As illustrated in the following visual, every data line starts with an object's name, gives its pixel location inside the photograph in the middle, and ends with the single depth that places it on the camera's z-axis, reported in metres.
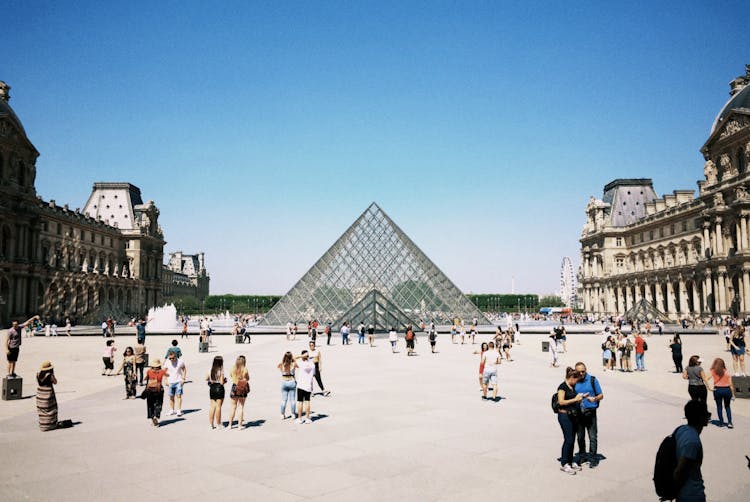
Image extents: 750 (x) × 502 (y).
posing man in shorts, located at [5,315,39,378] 12.13
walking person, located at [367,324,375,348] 23.17
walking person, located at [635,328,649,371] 14.10
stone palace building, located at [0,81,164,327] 43.38
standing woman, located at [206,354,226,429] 7.61
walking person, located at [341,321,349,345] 24.76
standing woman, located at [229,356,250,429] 7.62
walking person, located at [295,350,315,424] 7.97
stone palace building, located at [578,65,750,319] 43.12
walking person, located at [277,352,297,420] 8.16
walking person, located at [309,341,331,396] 9.90
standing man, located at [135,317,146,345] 18.83
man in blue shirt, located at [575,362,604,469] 5.90
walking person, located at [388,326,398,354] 20.42
